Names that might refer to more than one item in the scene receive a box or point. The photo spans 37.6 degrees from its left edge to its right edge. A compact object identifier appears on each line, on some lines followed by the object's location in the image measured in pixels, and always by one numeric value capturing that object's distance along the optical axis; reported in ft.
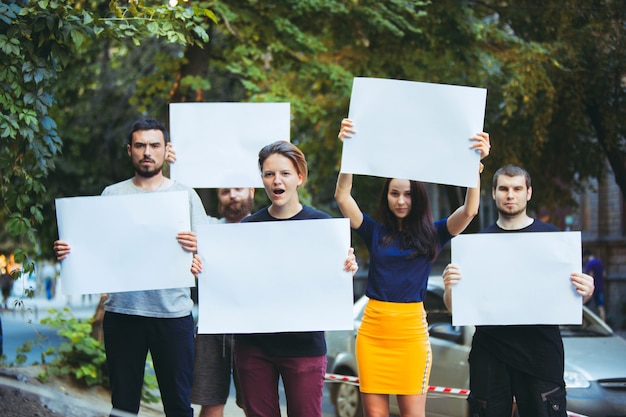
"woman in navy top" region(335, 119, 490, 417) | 15.75
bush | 26.58
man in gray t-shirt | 15.92
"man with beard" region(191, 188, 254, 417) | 18.51
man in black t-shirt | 15.46
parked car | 23.81
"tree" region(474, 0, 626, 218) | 42.88
